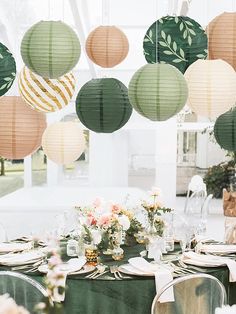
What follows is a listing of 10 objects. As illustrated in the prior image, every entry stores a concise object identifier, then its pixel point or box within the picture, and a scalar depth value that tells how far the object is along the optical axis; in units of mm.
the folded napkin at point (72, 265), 3655
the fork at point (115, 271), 3617
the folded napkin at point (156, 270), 3602
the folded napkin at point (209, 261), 3890
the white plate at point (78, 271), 3684
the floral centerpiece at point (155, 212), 4289
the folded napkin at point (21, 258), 3938
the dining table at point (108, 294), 3619
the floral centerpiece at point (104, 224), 3898
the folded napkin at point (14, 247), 4398
